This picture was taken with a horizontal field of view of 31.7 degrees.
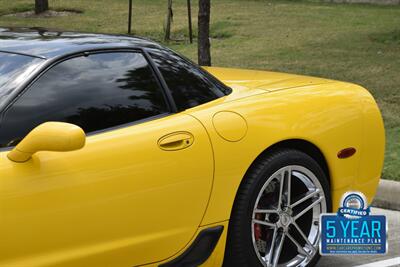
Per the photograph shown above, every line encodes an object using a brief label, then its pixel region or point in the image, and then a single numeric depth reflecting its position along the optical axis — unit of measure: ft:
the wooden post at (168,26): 54.08
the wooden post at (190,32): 52.49
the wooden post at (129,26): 56.29
